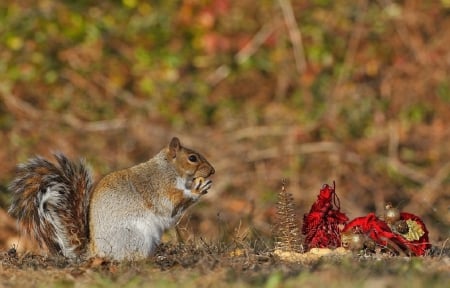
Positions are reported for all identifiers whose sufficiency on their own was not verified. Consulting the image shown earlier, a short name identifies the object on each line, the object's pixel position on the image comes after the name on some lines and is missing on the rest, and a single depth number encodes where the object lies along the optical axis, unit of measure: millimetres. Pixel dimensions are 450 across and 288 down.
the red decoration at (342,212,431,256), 8633
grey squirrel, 8219
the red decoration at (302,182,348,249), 8984
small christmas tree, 8711
